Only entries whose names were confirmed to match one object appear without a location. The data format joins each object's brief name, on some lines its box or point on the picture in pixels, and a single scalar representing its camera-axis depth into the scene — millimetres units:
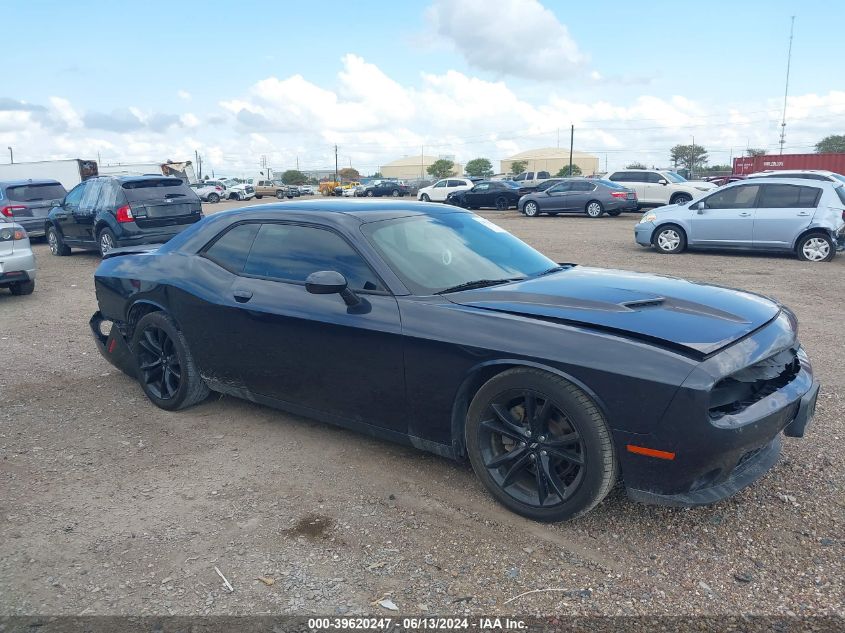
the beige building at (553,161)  110500
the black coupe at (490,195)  29812
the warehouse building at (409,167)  123231
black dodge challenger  3002
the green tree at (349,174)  100588
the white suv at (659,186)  24359
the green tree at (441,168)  105519
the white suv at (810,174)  18128
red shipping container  35562
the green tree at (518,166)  104644
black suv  12086
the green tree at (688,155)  89112
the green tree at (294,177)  98562
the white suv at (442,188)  35469
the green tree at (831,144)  71375
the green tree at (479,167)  109938
